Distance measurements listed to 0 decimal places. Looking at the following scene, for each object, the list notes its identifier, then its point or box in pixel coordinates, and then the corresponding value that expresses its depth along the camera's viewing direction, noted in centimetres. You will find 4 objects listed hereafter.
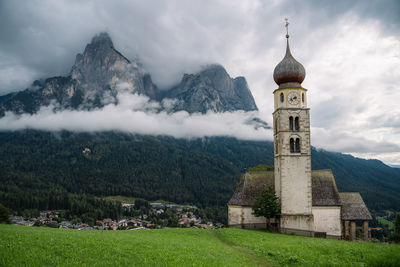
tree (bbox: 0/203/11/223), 5153
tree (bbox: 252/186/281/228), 3509
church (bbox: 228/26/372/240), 3559
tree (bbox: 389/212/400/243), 4497
